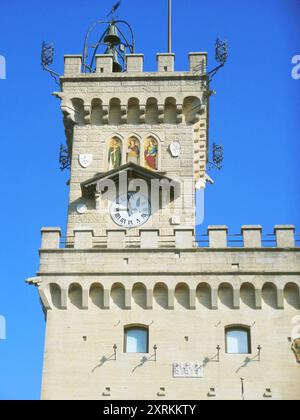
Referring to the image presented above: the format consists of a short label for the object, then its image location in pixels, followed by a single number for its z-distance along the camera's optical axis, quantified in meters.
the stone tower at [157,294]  38.84
